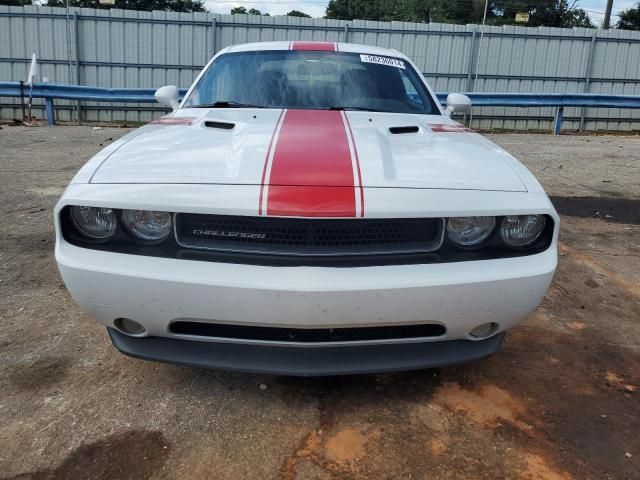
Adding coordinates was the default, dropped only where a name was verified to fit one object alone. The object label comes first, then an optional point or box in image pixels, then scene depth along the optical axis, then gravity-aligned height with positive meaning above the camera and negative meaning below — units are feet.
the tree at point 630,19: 111.75 +18.09
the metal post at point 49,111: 37.35 -2.59
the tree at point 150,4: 108.58 +16.51
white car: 5.91 -1.87
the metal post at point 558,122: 40.70 -1.34
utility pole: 74.86 +12.50
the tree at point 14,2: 95.64 +11.87
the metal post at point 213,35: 44.01 +3.75
